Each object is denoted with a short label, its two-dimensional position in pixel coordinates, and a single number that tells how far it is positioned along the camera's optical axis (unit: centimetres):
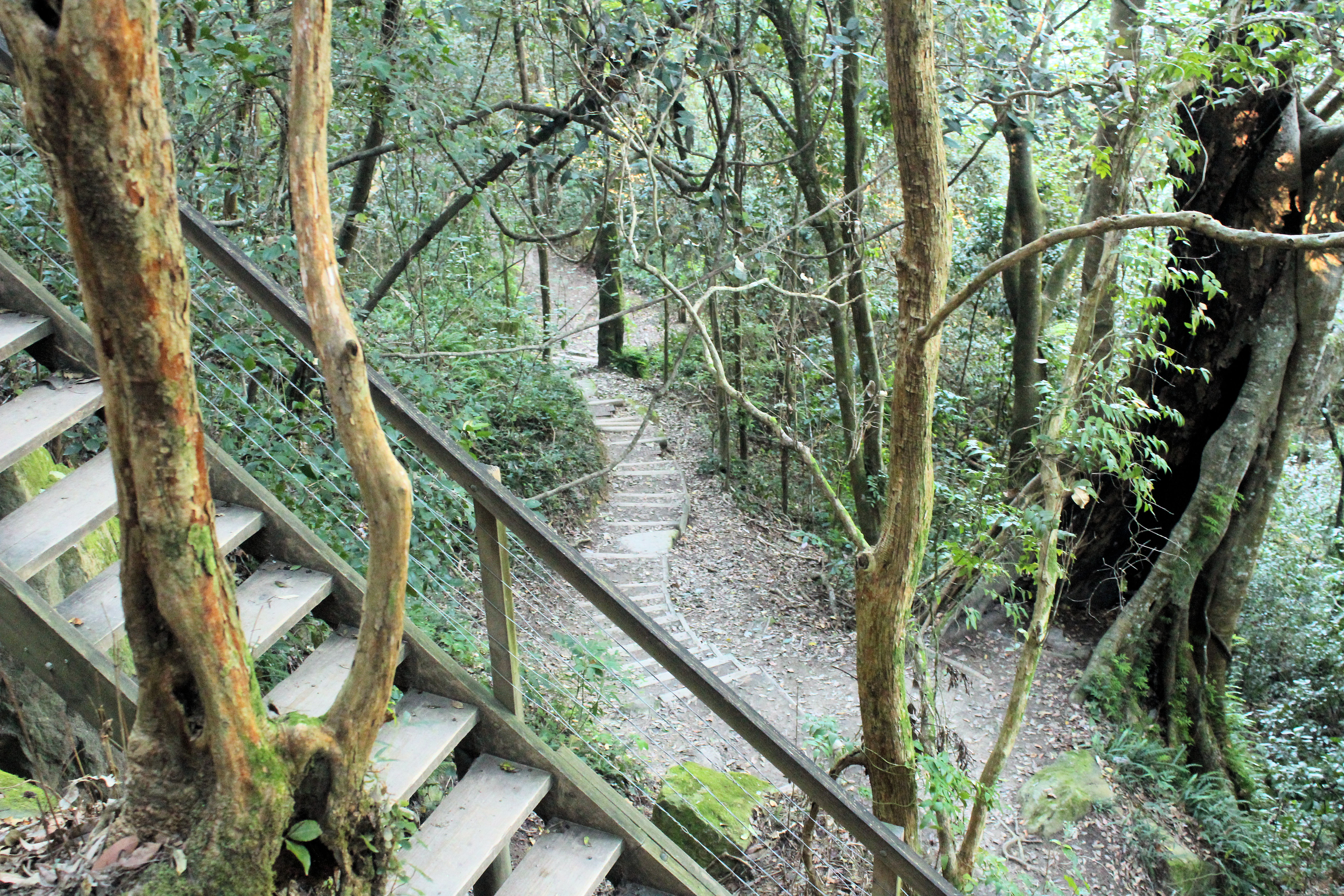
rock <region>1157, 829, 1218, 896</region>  650
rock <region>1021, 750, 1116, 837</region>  655
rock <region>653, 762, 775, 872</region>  464
